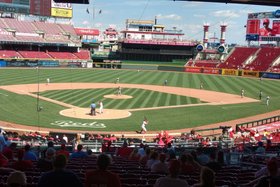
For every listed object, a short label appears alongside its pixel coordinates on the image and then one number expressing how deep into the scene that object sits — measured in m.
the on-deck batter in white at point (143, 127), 26.47
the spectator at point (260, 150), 13.85
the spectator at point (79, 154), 10.99
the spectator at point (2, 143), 12.09
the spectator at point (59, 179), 4.93
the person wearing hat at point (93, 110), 30.65
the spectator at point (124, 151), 14.02
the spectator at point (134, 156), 12.02
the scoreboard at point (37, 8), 87.81
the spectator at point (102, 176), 5.23
